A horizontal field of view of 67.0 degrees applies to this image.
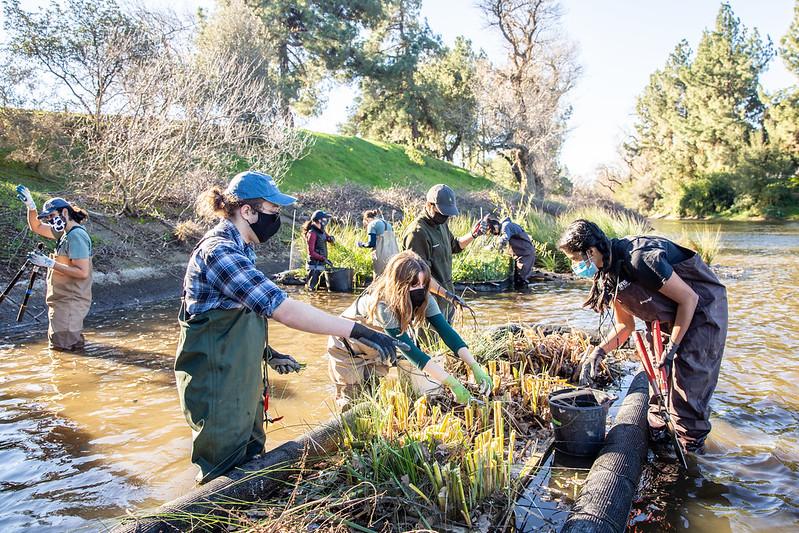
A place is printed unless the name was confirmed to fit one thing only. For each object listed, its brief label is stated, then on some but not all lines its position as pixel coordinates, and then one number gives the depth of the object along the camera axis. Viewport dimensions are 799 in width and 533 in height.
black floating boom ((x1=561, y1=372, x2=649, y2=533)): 2.83
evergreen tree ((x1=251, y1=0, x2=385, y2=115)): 32.94
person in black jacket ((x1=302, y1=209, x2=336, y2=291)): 12.05
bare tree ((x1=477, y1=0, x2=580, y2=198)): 34.69
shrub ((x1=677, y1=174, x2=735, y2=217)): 49.34
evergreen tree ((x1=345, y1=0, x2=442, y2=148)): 38.12
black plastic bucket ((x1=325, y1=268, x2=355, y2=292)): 12.61
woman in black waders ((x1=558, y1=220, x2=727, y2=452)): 3.80
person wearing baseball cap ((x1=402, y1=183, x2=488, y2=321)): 5.77
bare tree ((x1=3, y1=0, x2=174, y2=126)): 14.51
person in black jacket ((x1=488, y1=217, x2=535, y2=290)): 12.58
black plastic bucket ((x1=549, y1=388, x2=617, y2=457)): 3.85
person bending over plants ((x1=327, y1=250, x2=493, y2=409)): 3.99
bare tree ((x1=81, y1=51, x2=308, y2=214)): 13.60
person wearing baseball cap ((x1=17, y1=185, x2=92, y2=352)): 6.56
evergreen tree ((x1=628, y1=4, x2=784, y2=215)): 46.06
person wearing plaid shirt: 2.67
